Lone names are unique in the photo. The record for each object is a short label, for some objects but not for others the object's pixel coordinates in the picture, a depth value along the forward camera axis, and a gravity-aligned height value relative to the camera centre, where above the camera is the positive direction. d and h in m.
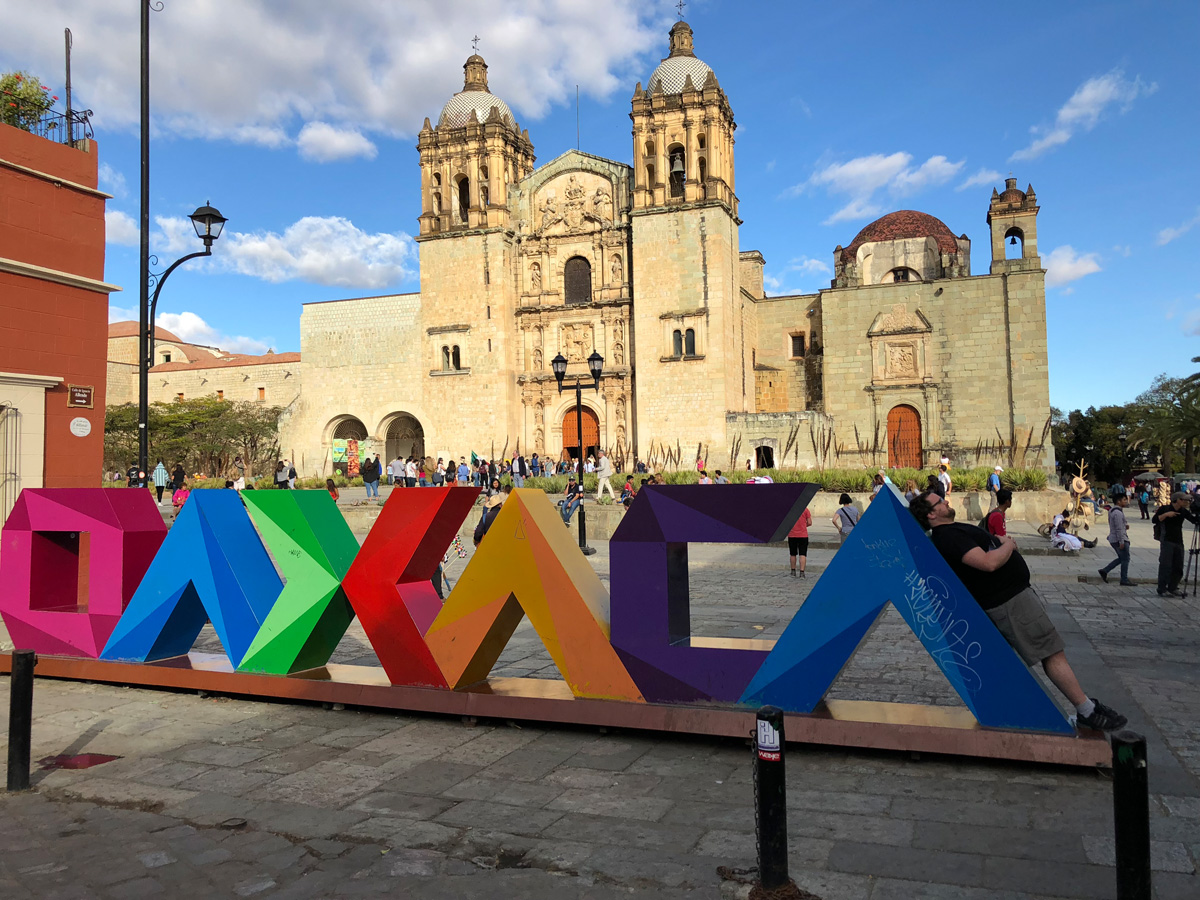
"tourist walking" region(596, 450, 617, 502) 22.44 +0.03
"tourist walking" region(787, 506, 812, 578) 12.56 -0.96
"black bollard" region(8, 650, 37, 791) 4.56 -1.25
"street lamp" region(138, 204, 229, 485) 10.91 +2.21
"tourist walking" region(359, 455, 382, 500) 24.31 +0.15
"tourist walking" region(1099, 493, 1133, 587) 11.30 -0.92
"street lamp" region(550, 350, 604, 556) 17.73 +2.36
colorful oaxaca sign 4.88 -0.79
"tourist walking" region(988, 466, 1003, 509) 19.38 -0.28
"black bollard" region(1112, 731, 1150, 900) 2.70 -1.09
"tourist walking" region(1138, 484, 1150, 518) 24.12 -0.87
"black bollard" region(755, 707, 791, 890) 3.21 -1.24
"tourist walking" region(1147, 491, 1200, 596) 10.20 -0.88
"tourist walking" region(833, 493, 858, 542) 12.77 -0.60
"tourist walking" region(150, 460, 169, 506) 24.23 +0.13
